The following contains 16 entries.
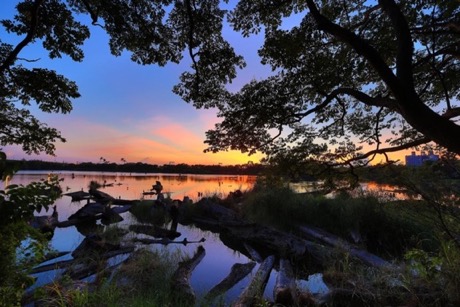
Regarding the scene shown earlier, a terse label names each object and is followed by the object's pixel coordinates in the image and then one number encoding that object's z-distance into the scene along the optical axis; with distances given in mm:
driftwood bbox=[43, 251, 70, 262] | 9684
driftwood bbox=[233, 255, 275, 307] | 6008
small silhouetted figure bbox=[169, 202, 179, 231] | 18753
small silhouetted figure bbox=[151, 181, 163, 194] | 29694
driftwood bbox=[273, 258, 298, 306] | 6102
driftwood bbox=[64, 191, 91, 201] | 26578
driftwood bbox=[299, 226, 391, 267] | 9125
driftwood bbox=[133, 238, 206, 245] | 12195
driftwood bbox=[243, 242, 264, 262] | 10820
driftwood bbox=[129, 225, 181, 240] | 14180
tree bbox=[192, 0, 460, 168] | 7629
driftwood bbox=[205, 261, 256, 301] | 7156
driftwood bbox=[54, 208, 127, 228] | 17148
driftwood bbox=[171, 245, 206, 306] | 6469
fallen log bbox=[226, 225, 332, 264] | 10109
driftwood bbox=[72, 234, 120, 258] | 9898
